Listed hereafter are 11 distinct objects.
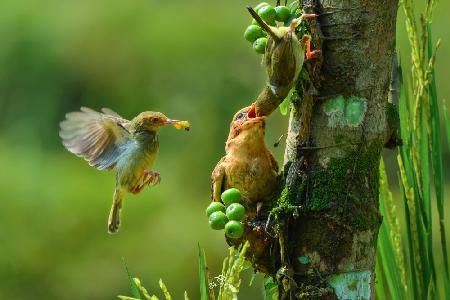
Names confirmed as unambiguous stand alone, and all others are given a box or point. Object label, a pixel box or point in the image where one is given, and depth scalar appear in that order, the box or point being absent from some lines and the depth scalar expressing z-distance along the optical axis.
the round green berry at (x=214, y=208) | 4.84
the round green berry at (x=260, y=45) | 4.96
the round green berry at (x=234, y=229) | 4.60
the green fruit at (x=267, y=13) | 4.85
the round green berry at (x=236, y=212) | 4.68
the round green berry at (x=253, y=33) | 5.01
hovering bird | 6.68
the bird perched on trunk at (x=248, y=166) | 5.02
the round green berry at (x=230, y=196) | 4.86
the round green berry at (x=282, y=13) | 4.85
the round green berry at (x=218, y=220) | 4.71
